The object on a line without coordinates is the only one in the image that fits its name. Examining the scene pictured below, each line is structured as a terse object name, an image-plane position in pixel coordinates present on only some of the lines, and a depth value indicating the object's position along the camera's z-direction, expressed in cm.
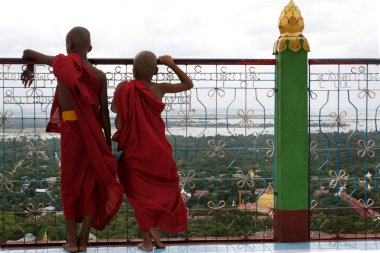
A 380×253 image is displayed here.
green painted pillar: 595
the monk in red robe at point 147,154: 545
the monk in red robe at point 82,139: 530
